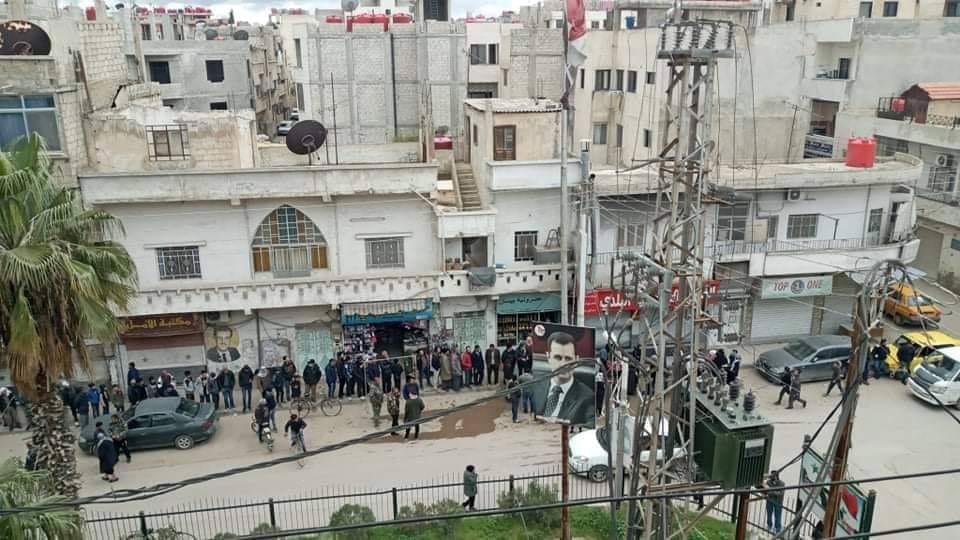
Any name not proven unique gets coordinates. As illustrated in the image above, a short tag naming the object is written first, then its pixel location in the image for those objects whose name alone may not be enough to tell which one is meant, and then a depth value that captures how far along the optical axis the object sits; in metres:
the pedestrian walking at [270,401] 19.39
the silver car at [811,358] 22.36
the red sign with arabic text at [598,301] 22.81
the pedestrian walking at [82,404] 20.11
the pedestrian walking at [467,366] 22.47
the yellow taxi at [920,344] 22.69
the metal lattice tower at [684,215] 9.41
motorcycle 18.78
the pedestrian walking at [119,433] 17.98
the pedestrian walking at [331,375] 21.69
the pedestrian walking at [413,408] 18.84
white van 20.59
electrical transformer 10.23
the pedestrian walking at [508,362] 22.19
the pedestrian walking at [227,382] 21.08
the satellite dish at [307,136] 23.34
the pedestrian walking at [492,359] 22.55
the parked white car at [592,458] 16.88
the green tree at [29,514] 9.32
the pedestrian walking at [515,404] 20.31
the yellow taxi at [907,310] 25.67
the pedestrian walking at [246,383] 21.08
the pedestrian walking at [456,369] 22.44
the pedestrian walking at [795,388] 20.70
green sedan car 18.56
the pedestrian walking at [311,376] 21.62
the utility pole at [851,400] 8.03
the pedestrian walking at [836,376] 21.53
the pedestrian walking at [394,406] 19.78
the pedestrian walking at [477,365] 22.53
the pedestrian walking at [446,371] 22.37
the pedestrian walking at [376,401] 20.19
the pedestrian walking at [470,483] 15.18
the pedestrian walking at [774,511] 14.27
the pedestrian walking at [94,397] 20.05
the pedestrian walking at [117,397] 20.41
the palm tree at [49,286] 11.66
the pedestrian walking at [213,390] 20.92
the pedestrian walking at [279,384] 21.62
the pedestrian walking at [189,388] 21.20
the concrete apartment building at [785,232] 23.78
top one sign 24.42
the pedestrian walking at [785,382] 20.81
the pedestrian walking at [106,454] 16.88
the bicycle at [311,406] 21.23
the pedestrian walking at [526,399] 20.62
